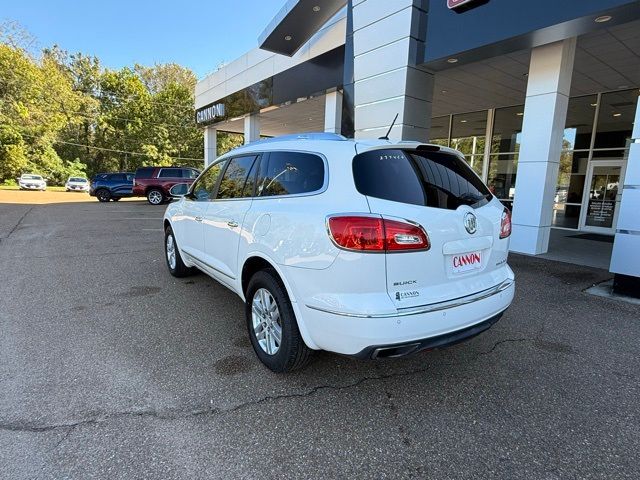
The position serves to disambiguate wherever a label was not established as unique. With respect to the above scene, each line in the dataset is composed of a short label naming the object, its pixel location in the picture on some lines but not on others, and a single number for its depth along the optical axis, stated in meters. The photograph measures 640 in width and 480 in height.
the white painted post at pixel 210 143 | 21.32
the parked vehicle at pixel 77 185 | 32.69
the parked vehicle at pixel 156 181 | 20.11
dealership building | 6.59
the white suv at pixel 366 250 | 2.32
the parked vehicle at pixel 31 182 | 32.12
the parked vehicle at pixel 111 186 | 22.86
